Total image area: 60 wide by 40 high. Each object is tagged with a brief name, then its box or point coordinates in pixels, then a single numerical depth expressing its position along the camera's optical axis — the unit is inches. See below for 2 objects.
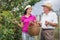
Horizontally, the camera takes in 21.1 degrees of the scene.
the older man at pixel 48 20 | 101.5
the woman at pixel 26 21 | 107.4
